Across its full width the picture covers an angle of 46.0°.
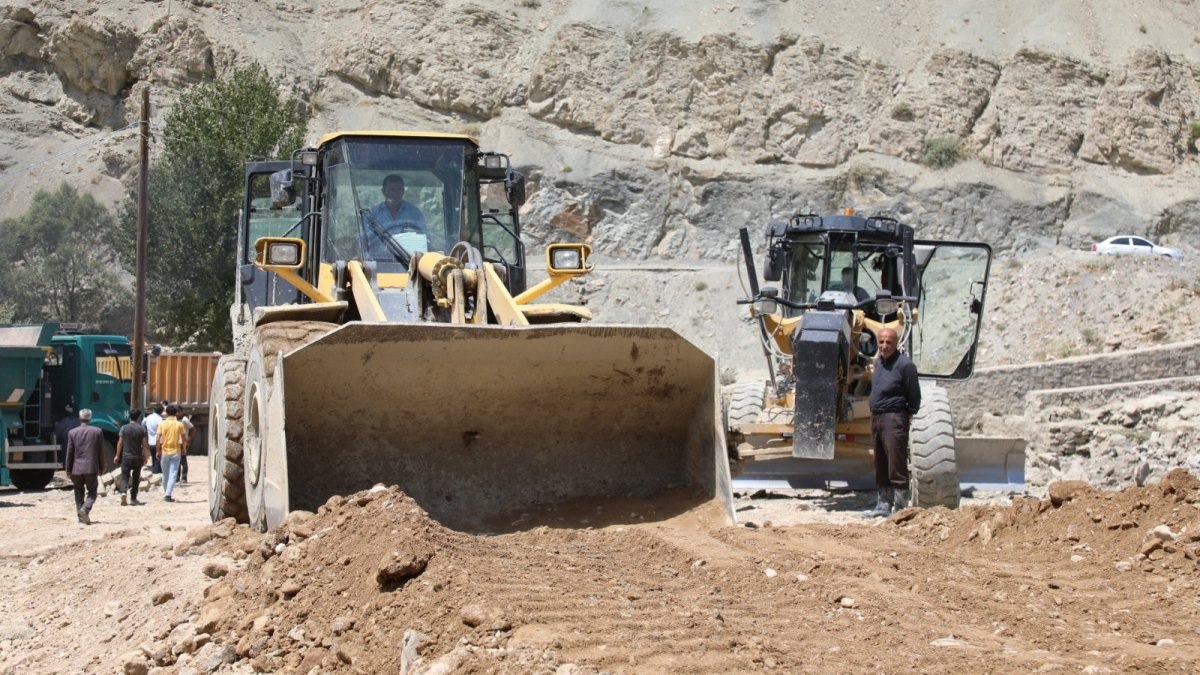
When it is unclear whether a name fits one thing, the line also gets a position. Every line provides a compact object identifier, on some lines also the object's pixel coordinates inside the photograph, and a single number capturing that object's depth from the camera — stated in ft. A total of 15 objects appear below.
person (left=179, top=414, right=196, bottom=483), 65.57
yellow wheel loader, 28.84
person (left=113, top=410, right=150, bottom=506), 55.83
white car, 119.65
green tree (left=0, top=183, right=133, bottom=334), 131.64
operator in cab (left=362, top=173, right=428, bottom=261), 34.22
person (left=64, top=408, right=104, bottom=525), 47.93
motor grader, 38.06
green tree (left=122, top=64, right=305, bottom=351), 110.63
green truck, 61.21
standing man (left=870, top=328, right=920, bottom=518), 36.04
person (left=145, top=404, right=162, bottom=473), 66.18
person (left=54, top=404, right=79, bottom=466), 62.95
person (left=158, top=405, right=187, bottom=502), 56.03
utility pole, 75.61
